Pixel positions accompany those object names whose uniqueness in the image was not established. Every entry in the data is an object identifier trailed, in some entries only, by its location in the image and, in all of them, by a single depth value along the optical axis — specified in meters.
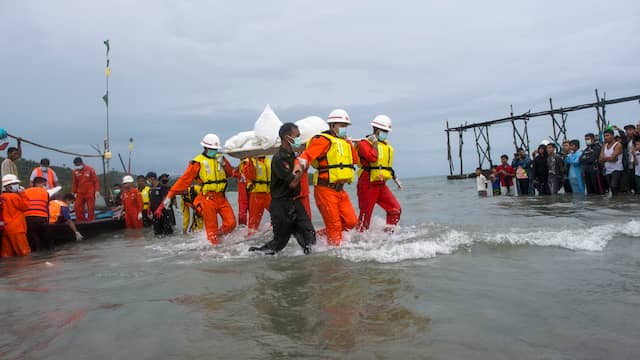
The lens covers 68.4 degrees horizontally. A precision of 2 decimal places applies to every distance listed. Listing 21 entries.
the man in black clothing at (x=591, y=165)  13.15
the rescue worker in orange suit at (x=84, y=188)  13.61
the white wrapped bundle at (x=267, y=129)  8.16
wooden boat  10.38
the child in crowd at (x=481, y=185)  18.86
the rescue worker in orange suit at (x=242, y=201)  10.47
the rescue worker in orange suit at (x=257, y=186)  8.80
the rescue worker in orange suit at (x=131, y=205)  13.83
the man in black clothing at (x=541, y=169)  15.20
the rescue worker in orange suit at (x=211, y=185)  7.74
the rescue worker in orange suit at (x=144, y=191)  14.10
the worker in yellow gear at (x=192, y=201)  11.64
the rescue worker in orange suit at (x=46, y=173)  11.66
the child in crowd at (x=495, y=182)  18.66
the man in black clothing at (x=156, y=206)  11.65
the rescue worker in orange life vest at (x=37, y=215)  9.62
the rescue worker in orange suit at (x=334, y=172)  6.41
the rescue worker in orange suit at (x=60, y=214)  10.70
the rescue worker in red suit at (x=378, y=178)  7.34
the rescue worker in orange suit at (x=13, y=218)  8.79
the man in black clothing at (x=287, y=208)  6.04
